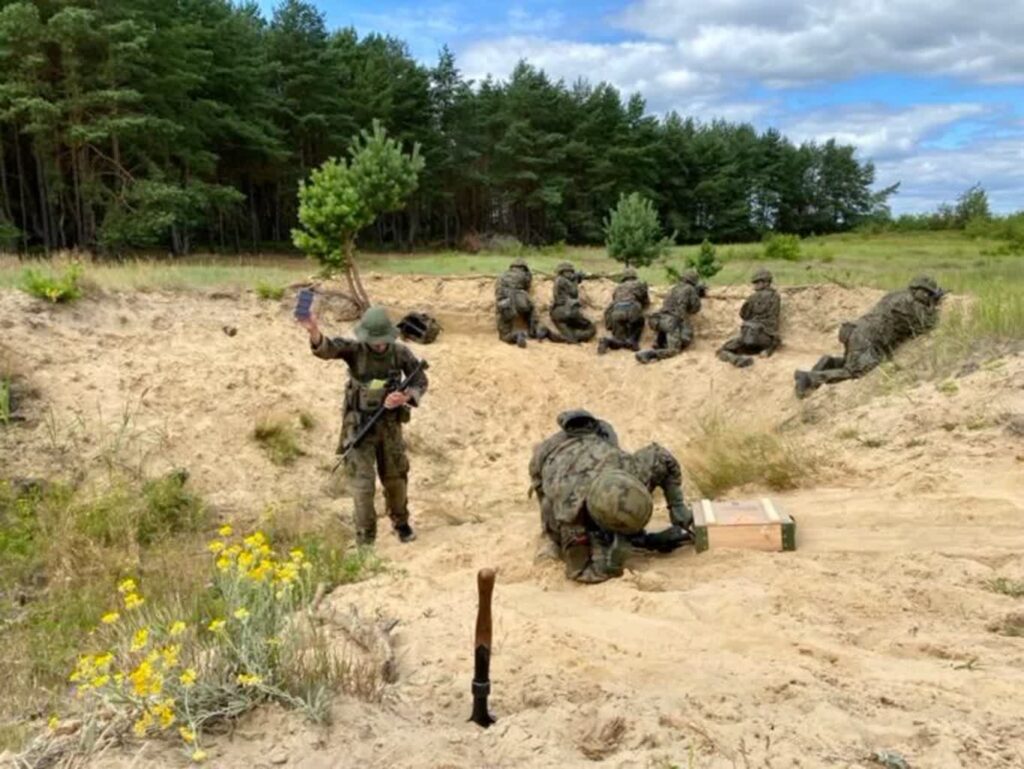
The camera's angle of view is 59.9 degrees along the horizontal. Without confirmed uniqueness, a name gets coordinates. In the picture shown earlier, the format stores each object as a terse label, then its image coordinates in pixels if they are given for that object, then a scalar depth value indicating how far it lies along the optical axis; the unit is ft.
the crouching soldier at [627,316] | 47.62
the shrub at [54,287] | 35.70
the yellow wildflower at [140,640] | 10.02
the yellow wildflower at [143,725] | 9.32
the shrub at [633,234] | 64.54
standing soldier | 23.34
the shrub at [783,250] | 80.48
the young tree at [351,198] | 46.09
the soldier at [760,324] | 43.98
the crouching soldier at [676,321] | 46.19
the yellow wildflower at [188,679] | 9.76
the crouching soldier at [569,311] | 49.19
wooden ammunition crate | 18.08
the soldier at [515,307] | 48.55
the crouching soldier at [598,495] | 17.42
